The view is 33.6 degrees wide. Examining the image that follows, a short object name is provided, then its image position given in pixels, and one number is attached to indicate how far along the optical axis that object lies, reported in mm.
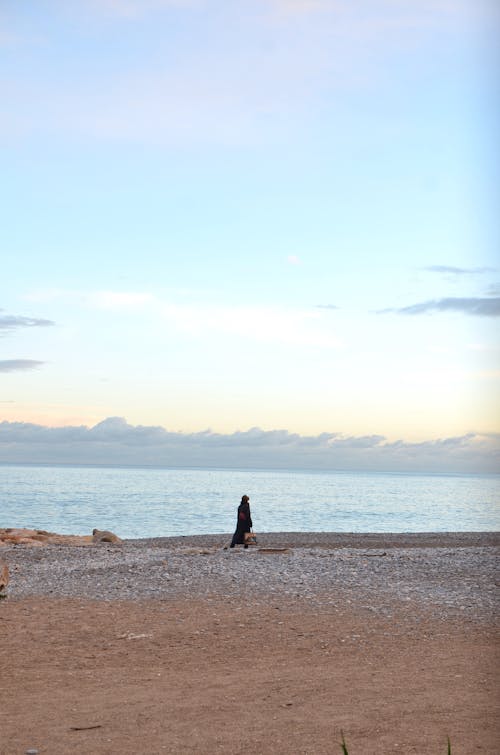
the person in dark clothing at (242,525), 25656
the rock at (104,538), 29891
